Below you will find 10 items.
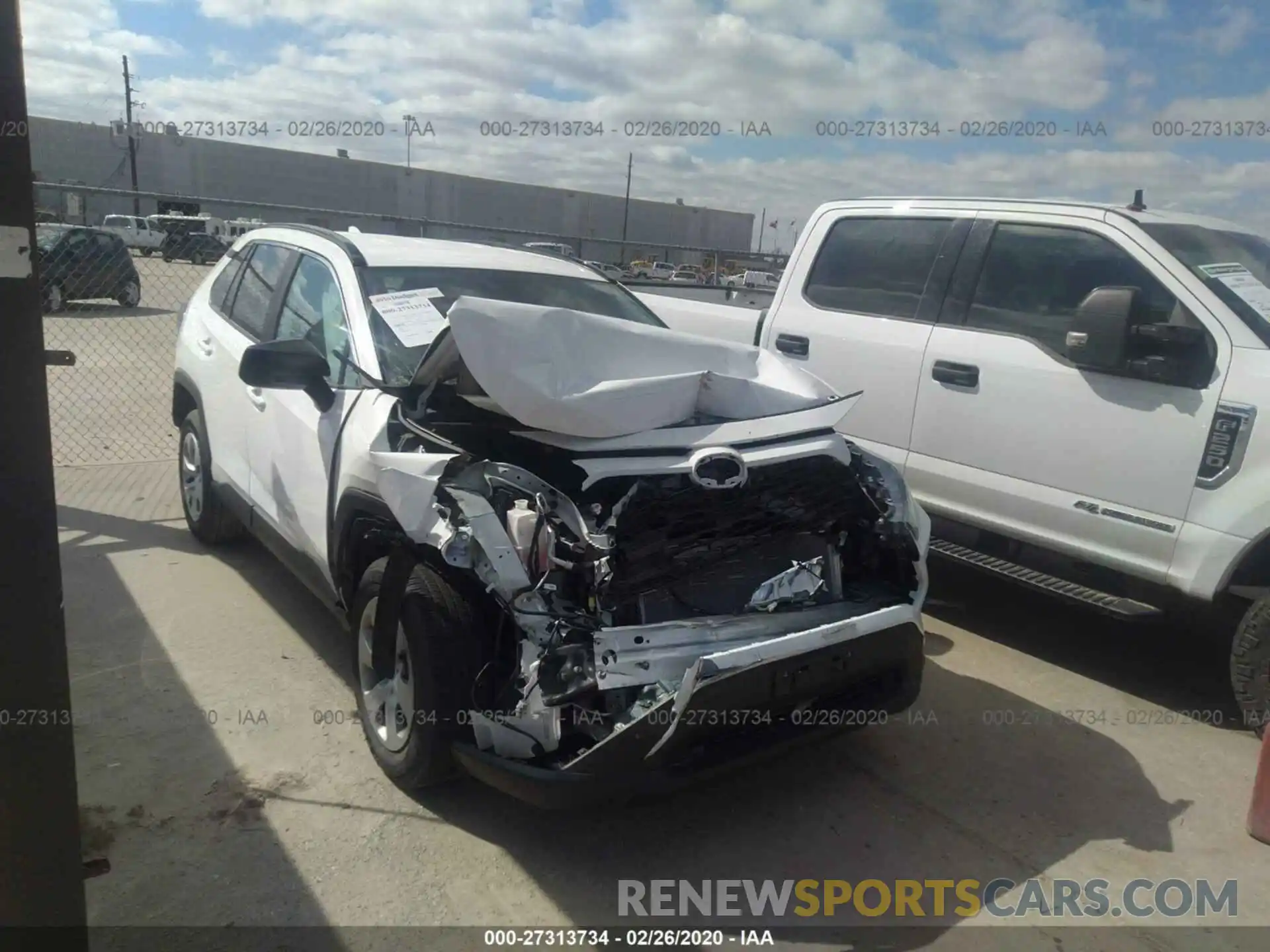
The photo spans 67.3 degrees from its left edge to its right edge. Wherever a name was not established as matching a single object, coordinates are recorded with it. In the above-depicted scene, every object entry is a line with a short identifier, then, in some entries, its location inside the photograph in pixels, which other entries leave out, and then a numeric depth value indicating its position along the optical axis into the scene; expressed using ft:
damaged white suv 9.10
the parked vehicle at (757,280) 51.04
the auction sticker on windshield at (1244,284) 13.78
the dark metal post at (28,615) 6.05
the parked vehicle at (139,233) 74.84
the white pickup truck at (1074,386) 13.17
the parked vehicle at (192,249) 46.06
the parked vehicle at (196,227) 56.55
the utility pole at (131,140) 111.78
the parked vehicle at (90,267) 47.47
